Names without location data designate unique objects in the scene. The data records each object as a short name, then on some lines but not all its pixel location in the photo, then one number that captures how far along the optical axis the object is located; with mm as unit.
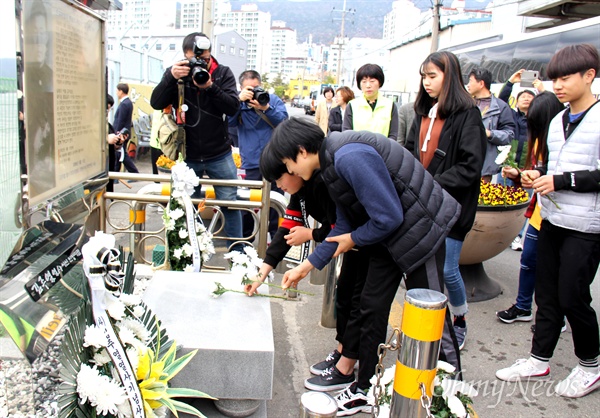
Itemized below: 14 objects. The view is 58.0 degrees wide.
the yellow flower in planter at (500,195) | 4453
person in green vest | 5129
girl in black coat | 3234
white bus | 9320
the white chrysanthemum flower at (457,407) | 2078
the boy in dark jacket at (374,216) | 2494
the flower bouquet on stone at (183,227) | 3807
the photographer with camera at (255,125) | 5496
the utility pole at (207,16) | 9914
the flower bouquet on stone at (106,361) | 1813
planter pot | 4391
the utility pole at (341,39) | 53791
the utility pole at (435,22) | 21531
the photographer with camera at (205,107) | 4523
